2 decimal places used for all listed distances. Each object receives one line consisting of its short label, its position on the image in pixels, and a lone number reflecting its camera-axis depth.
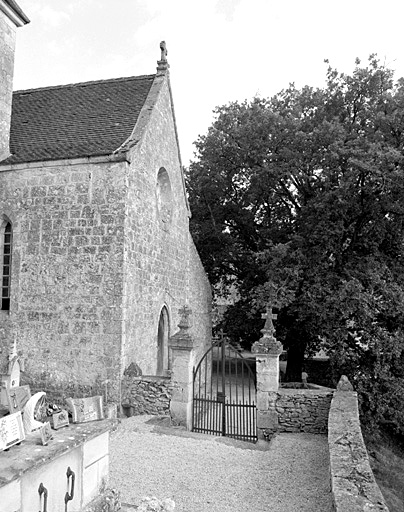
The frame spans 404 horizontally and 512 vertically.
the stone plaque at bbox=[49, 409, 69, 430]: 4.45
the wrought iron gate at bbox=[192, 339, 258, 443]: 9.64
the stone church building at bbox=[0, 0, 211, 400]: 10.07
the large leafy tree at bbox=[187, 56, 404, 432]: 13.89
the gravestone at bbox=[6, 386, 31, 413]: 4.76
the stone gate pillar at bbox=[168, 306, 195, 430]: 9.67
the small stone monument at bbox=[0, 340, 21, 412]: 9.38
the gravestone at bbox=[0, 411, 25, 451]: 3.79
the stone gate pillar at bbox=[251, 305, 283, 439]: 9.06
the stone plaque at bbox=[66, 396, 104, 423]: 4.76
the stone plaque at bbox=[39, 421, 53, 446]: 3.94
